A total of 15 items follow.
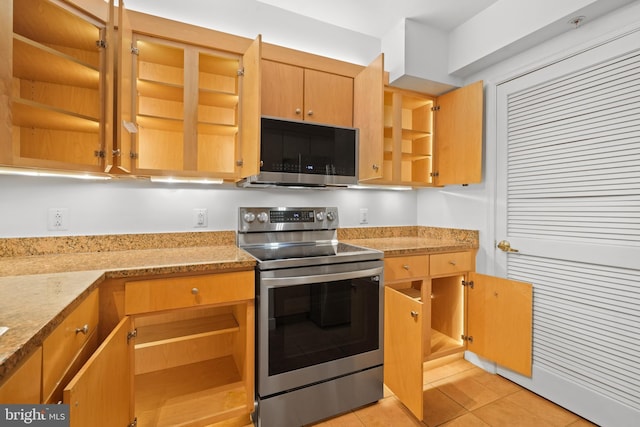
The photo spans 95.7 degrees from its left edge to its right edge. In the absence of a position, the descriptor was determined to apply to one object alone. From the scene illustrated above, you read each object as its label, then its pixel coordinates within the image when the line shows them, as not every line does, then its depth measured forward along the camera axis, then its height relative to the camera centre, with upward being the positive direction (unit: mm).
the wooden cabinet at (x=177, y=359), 1063 -709
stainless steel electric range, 1525 -693
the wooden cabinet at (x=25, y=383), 583 -386
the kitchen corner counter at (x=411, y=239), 2068 -238
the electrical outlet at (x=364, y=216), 2531 -41
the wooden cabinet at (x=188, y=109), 1590 +631
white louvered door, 1519 -38
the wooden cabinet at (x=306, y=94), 1903 +806
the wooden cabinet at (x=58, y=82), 1238 +659
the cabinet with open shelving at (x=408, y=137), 2324 +649
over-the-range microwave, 1806 +374
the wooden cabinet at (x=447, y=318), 1614 -727
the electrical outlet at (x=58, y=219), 1628 -61
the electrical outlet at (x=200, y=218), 1963 -57
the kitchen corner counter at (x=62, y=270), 696 -267
